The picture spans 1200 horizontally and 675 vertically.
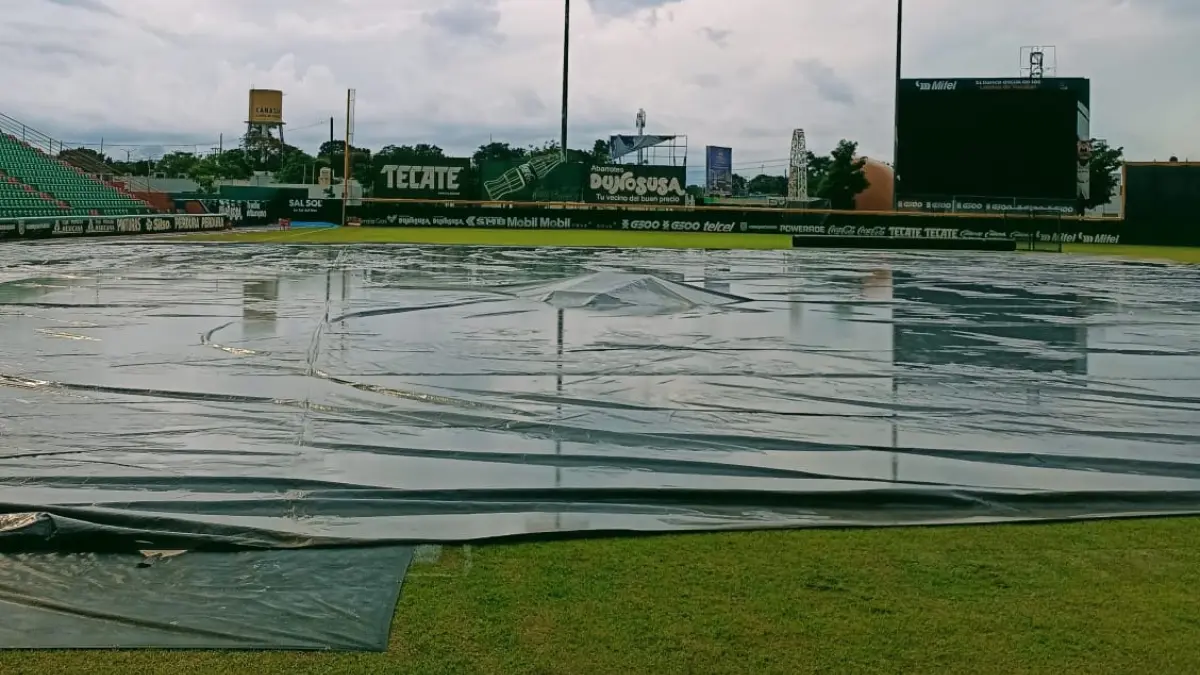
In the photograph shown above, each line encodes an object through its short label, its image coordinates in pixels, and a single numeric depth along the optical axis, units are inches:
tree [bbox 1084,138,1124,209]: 2672.2
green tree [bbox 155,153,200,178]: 3848.4
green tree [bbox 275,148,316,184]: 3422.7
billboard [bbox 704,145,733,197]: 2790.4
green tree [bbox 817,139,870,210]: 2778.1
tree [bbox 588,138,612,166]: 3013.0
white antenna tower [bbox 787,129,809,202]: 2442.2
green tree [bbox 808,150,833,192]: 3154.5
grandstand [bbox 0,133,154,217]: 1542.8
